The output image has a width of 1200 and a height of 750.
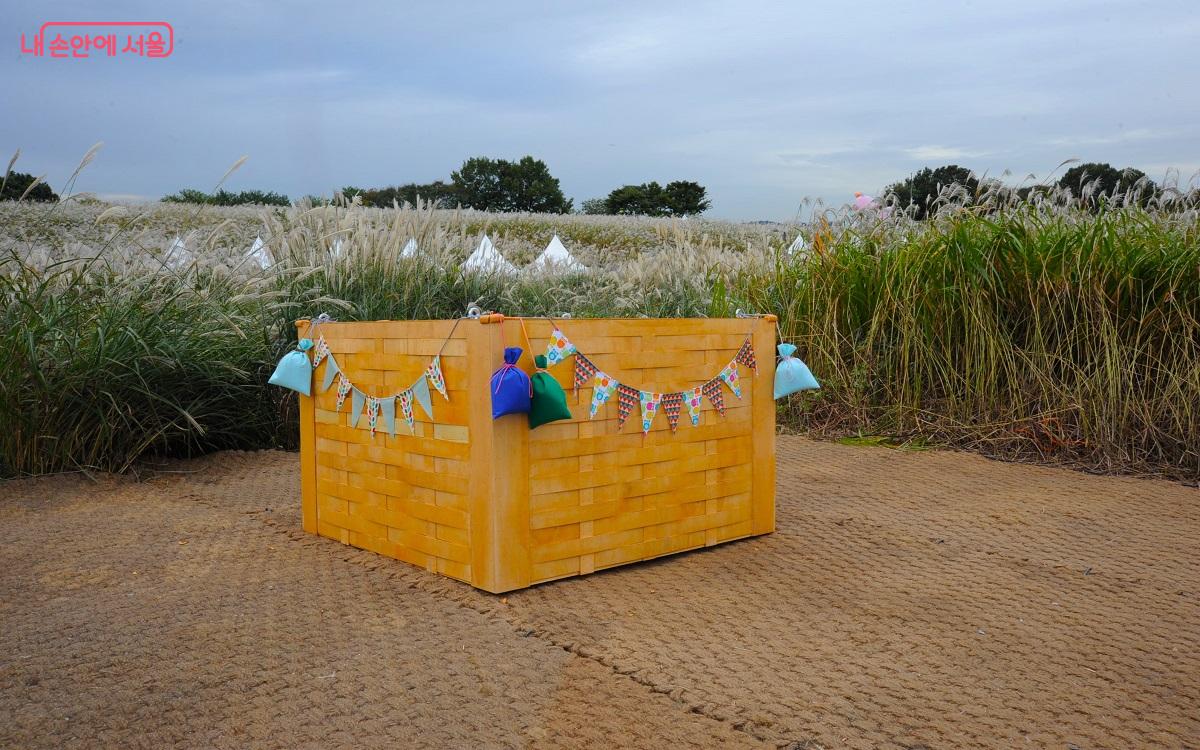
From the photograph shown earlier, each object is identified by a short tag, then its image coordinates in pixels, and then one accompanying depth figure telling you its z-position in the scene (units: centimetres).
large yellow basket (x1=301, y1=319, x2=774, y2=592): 288
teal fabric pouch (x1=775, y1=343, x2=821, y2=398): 362
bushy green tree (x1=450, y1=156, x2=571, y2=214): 4719
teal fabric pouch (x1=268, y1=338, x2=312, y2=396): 363
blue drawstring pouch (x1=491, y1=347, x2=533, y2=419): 274
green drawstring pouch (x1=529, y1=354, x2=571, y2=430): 280
